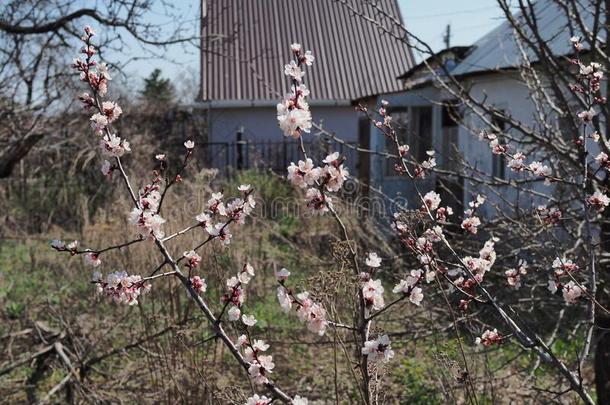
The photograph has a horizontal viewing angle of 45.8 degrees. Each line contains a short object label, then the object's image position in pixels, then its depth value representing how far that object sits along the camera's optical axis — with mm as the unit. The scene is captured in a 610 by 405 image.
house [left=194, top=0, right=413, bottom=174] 15891
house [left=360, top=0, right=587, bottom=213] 8922
